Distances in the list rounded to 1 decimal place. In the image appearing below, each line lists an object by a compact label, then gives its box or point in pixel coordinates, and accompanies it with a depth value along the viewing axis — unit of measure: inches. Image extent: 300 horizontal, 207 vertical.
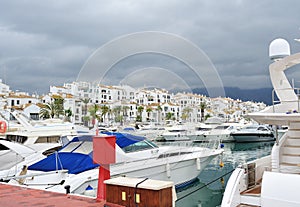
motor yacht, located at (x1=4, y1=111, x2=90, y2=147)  662.8
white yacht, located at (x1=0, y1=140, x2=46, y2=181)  383.3
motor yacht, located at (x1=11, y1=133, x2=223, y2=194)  299.7
